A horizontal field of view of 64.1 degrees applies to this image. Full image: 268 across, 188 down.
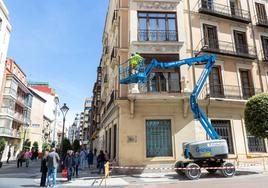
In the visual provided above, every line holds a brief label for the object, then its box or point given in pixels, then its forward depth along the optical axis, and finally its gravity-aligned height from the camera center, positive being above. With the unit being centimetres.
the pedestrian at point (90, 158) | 2008 -81
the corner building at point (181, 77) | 1422 +526
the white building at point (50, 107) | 6481 +1332
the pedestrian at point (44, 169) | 995 -91
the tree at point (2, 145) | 2470 +55
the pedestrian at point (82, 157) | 1849 -66
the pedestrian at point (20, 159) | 2131 -93
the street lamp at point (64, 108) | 1513 +279
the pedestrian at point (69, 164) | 1163 -79
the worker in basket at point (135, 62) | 1200 +475
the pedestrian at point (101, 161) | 1495 -82
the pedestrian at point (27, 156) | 2142 -63
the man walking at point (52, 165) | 958 -68
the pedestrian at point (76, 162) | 1261 -74
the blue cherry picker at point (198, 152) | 1130 -19
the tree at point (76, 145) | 3834 +75
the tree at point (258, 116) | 1243 +184
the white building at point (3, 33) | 2795 +1530
